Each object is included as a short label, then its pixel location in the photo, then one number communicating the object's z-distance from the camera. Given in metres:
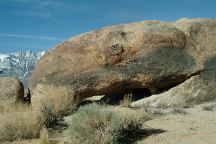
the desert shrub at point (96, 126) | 7.17
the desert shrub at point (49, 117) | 8.82
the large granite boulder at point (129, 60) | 12.17
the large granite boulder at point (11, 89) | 11.79
